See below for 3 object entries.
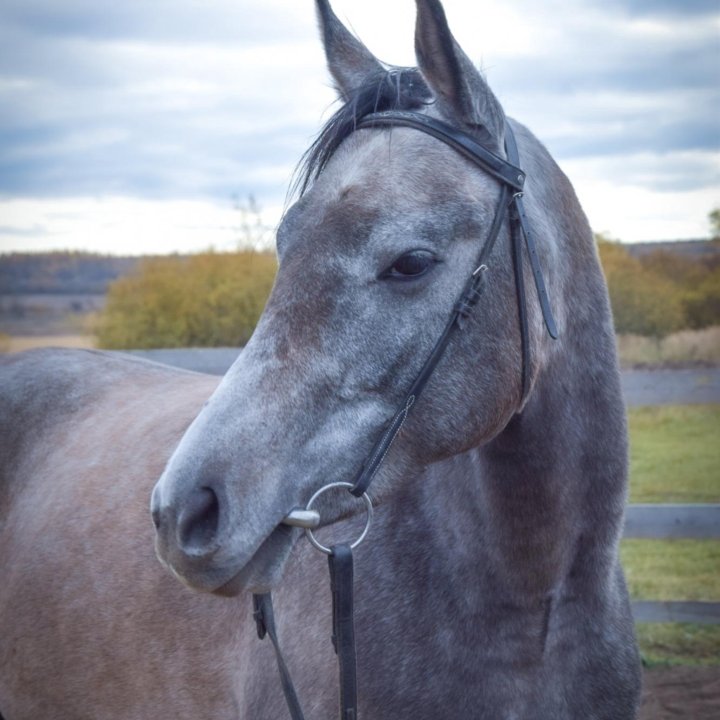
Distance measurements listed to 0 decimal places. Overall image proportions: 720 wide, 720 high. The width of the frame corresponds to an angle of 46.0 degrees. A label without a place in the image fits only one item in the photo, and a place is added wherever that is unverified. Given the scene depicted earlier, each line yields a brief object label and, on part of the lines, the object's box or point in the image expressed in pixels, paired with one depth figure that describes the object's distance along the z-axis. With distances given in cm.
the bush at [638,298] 1059
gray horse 180
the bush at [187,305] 1025
